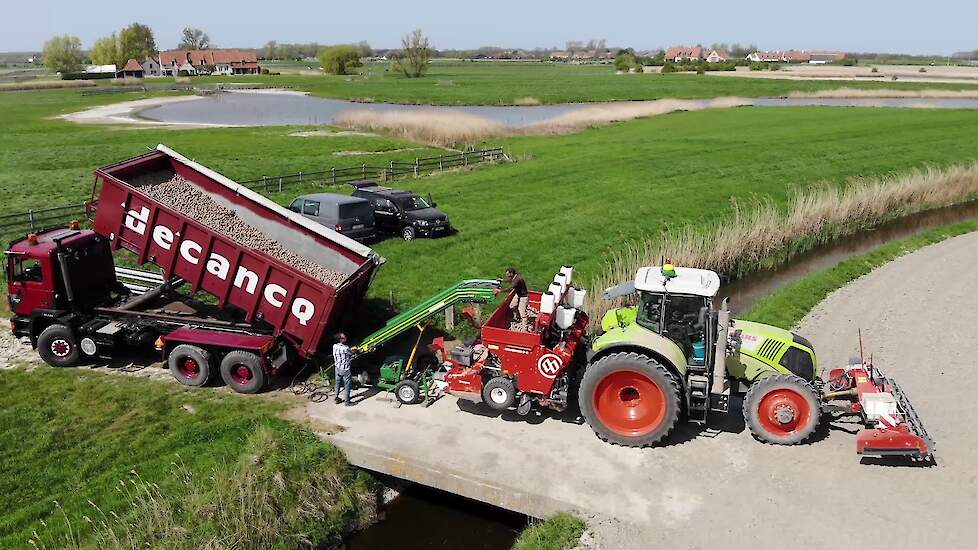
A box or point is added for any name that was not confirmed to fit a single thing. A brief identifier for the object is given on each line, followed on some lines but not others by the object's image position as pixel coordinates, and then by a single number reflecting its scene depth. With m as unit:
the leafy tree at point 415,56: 139.50
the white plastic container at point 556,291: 12.16
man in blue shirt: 12.63
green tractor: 11.09
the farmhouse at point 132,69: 146.25
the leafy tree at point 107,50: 163.25
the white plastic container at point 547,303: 11.95
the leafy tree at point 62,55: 153.88
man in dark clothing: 12.62
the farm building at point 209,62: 164.00
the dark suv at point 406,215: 23.75
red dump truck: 13.38
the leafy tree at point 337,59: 153.25
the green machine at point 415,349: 12.85
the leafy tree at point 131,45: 160.62
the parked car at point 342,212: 22.83
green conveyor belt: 12.83
